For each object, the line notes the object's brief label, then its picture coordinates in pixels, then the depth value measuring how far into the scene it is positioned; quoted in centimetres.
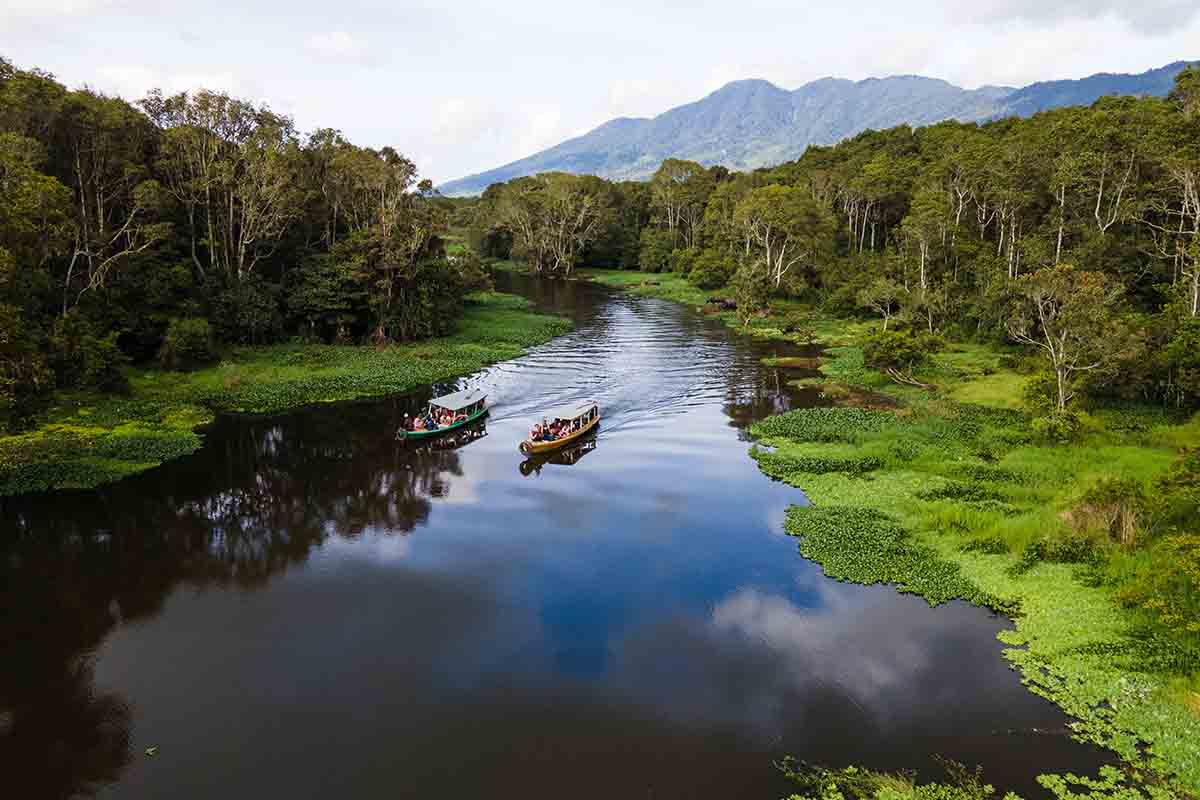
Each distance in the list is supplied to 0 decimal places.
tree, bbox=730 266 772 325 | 8400
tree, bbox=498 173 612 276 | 12794
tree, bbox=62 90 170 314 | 4659
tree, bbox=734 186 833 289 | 8694
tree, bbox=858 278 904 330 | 6749
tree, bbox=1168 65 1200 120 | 5367
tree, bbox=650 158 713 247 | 13588
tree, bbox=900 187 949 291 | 6825
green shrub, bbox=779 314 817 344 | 7450
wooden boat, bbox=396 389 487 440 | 4322
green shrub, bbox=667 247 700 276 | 12450
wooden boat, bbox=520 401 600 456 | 4050
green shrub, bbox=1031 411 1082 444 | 3678
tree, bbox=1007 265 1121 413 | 3791
